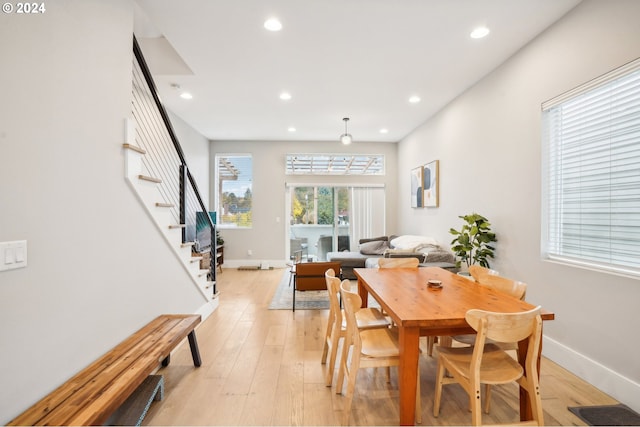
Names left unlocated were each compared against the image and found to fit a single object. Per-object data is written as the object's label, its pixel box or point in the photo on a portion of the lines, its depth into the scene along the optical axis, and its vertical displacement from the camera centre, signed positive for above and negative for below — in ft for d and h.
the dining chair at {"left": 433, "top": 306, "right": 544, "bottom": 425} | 4.67 -2.80
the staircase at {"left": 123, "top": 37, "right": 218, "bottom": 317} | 7.29 +0.90
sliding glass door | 23.13 -0.56
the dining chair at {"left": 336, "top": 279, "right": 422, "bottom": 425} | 5.75 -2.91
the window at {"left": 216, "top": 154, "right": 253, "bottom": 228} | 23.11 +1.84
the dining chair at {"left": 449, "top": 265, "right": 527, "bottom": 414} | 6.32 -1.87
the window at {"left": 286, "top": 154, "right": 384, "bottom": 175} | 23.17 +3.75
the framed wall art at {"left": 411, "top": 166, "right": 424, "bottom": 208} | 18.54 +1.51
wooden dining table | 5.24 -1.94
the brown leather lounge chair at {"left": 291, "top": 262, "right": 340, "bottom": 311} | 12.72 -2.93
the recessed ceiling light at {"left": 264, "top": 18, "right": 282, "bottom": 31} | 8.42 +5.51
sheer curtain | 23.08 -0.29
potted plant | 10.94 -1.13
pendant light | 16.91 +4.21
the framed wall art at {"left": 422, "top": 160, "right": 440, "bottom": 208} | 16.26 +1.57
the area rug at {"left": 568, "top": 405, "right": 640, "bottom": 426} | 5.88 -4.29
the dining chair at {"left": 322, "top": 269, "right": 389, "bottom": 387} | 7.02 -2.83
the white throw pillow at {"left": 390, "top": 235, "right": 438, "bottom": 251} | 15.81 -1.80
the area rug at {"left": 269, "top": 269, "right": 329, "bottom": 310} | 13.37 -4.48
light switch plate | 3.96 -0.65
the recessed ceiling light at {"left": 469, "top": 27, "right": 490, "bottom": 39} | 8.74 +5.49
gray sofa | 14.17 -2.52
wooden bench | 4.06 -2.92
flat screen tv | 17.22 -1.48
